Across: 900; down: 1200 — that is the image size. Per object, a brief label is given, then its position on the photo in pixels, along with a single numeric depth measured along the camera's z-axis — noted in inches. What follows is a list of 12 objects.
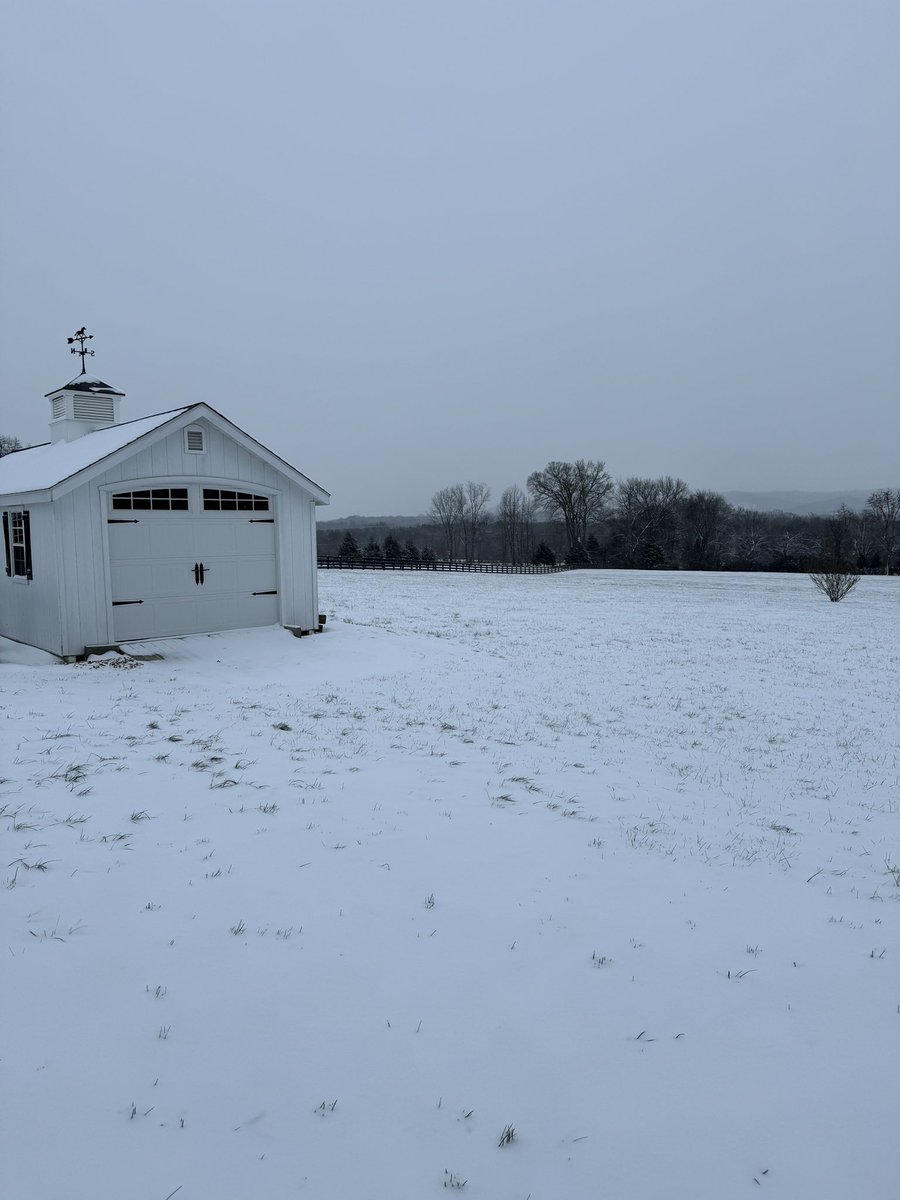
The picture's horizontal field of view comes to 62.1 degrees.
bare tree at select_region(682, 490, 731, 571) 2952.8
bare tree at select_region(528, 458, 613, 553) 3021.7
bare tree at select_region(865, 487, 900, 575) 2928.2
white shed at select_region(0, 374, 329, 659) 492.1
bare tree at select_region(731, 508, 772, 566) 2974.9
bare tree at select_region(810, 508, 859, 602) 1300.4
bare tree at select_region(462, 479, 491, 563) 3777.1
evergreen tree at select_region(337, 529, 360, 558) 2532.0
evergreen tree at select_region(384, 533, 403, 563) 2524.6
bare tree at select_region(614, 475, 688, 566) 2716.5
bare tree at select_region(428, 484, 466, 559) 3837.1
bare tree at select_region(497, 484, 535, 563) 3513.8
